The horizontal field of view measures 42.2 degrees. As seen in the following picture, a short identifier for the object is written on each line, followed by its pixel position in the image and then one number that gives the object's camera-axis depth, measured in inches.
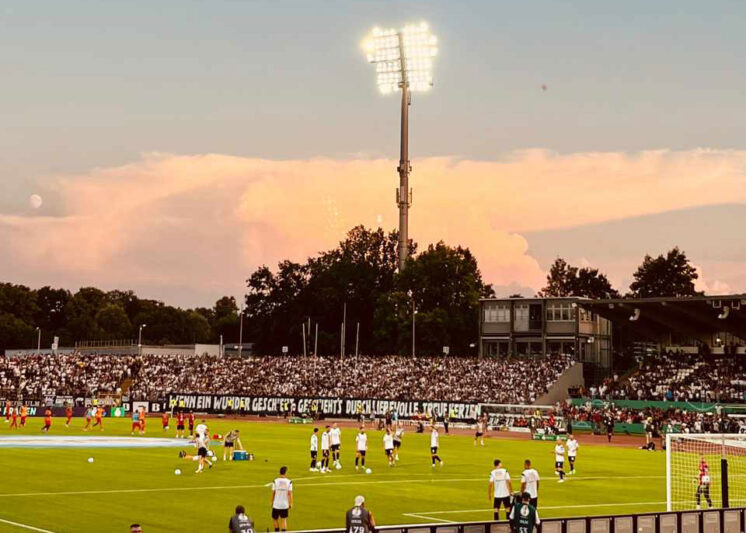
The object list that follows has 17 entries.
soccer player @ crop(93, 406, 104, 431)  2783.0
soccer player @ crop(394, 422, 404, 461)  1807.3
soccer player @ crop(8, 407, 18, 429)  2819.9
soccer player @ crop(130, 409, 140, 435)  2637.8
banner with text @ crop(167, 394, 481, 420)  3280.0
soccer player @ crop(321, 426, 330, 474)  1636.3
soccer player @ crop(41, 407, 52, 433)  2642.7
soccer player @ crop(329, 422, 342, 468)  1669.5
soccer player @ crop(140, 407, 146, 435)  2602.1
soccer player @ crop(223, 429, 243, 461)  1785.2
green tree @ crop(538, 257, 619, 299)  5723.4
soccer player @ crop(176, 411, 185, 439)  2490.2
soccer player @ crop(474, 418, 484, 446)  2422.5
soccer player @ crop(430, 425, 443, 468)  1747.0
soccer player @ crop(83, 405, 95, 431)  2864.2
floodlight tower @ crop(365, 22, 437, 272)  4138.8
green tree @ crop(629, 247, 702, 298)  5418.3
